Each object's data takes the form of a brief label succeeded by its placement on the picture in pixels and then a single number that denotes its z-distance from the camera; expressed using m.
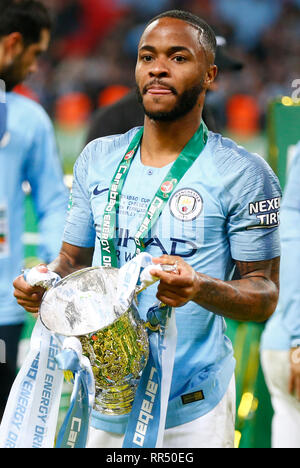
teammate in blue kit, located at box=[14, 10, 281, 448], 3.50
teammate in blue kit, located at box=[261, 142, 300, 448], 5.05
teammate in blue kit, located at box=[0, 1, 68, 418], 5.37
